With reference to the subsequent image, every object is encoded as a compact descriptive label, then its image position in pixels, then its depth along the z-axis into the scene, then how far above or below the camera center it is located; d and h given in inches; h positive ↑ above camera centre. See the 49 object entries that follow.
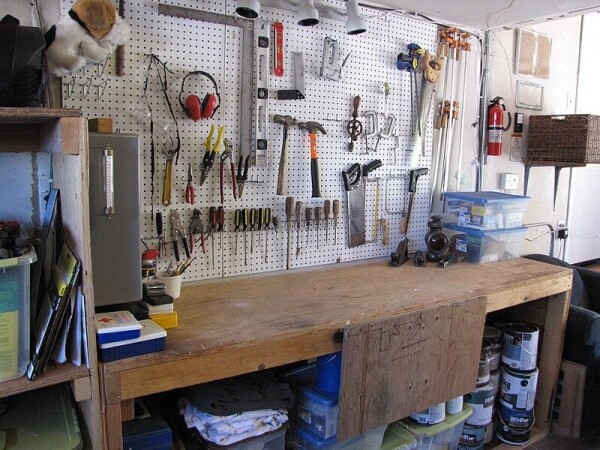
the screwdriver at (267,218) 74.2 -8.2
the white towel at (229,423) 53.4 -28.8
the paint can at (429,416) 72.2 -36.3
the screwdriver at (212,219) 69.5 -8.0
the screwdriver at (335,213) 82.0 -7.9
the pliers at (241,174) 71.0 -1.6
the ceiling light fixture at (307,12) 67.1 +20.8
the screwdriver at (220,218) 69.9 -8.0
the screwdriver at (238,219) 72.1 -8.2
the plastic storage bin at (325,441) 61.7 -35.6
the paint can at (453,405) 76.8 -36.9
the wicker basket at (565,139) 100.9 +7.0
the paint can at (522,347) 84.6 -30.4
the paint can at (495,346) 85.8 -30.8
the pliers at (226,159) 69.6 +0.4
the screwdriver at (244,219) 72.4 -8.2
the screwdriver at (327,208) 80.7 -7.0
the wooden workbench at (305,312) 46.8 -18.1
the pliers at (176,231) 66.8 -9.5
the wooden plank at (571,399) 87.9 -40.8
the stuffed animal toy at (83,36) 47.6 +12.2
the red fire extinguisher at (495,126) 101.4 +9.1
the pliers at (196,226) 67.9 -8.9
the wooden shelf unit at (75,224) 41.3 -6.1
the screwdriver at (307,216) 78.8 -8.2
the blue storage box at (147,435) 50.2 -28.3
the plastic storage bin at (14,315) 40.9 -13.3
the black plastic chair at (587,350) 85.2 -31.5
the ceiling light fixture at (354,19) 71.1 +21.0
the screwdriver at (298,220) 78.1 -8.9
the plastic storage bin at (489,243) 90.0 -13.7
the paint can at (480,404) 82.8 -39.4
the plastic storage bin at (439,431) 71.9 -39.0
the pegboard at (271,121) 63.0 +6.0
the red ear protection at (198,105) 64.9 +7.5
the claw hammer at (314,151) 76.8 +2.1
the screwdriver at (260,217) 73.7 -8.0
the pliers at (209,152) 67.6 +1.3
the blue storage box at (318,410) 60.6 -30.8
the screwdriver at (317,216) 79.8 -8.3
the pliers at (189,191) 67.2 -4.1
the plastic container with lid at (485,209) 88.9 -7.4
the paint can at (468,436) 82.9 -44.8
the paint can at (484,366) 82.5 -33.0
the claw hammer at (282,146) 74.2 +2.6
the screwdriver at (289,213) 76.9 -7.6
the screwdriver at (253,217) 73.1 -8.0
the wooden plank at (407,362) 57.5 -24.7
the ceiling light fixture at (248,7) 61.7 +19.5
